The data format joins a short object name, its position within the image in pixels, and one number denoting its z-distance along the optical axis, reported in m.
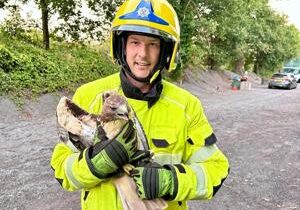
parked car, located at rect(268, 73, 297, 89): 30.52
